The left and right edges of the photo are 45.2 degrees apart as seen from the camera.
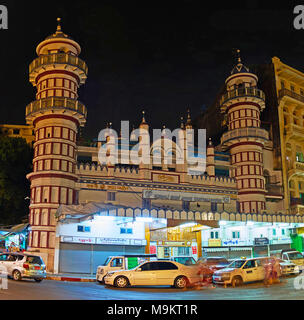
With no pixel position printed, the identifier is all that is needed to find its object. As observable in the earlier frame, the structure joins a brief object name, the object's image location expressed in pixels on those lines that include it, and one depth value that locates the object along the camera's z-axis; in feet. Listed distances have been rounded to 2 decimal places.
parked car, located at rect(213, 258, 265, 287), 64.34
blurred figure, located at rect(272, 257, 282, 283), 71.72
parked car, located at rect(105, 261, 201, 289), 61.05
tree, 122.52
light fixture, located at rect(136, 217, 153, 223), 96.94
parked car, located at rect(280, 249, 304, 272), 89.20
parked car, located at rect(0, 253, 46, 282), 67.51
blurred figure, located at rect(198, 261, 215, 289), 65.73
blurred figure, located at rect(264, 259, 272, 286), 69.19
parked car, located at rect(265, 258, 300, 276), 76.79
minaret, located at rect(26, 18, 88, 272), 100.12
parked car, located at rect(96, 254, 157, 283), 69.97
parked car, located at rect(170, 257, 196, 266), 73.70
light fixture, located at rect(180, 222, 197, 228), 100.42
